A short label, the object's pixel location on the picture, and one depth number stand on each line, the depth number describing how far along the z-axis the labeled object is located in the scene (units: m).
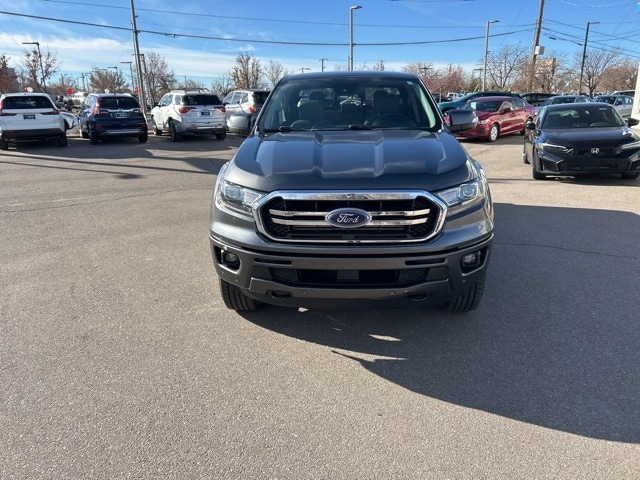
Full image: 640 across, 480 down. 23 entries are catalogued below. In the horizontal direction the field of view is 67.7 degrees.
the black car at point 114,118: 16.27
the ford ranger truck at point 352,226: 2.97
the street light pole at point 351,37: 36.53
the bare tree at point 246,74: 53.91
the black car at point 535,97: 28.48
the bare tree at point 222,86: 65.90
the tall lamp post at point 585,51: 51.78
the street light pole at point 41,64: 53.88
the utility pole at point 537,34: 37.06
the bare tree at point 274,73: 63.82
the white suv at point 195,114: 17.45
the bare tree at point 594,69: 59.94
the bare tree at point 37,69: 53.44
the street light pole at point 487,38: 46.24
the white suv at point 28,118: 14.70
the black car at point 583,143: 8.78
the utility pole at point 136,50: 24.31
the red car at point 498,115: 17.34
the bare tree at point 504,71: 58.97
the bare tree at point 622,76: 68.88
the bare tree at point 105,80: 63.88
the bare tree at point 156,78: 59.08
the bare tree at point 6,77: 43.70
